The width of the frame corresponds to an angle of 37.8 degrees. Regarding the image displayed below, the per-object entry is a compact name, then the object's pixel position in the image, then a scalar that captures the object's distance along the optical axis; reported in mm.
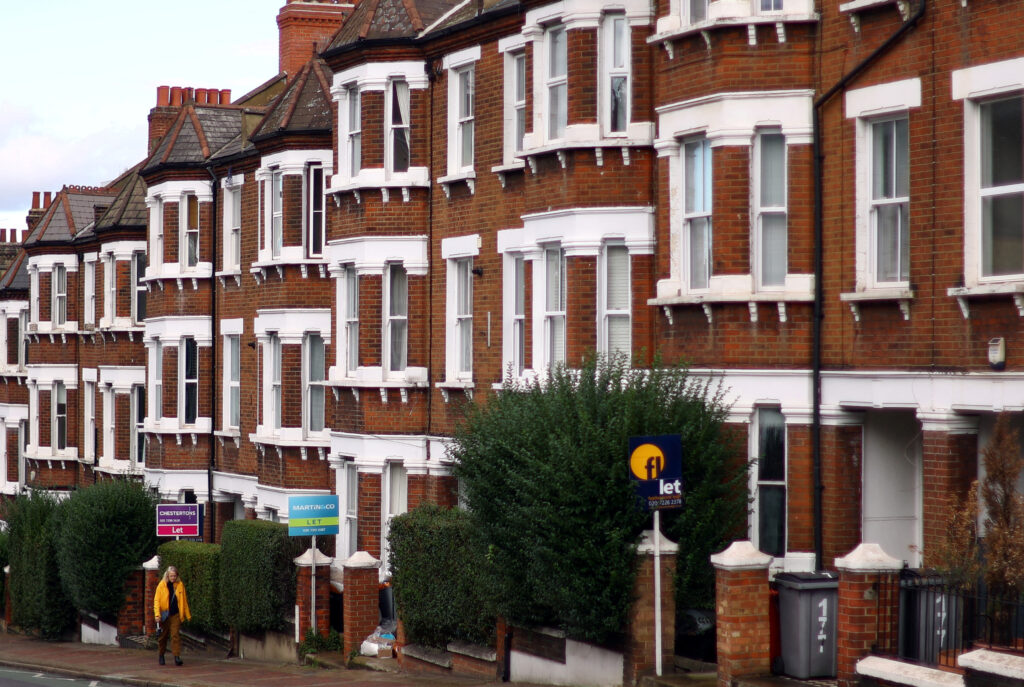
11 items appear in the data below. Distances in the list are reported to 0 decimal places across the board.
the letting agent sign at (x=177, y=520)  29891
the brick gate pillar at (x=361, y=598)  23484
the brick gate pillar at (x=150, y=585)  32312
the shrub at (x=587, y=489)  16469
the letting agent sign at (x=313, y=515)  24453
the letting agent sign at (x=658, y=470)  15688
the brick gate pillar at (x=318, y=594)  25047
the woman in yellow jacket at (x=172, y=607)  26275
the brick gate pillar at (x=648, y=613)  16203
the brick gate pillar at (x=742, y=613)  14859
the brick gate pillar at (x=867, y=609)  13875
